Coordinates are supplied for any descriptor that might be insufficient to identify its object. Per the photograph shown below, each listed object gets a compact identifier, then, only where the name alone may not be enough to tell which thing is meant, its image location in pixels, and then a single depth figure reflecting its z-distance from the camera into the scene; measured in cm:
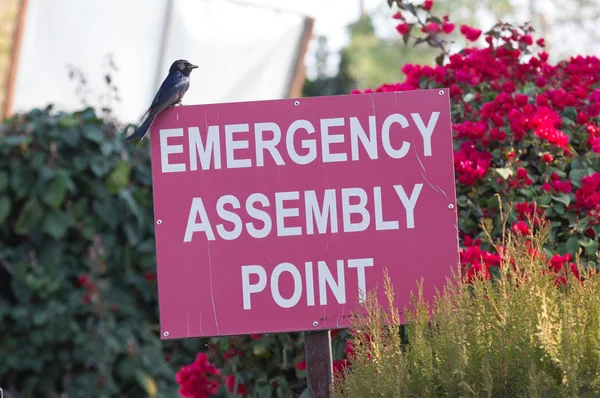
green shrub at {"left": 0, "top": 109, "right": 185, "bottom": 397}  1093
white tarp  1430
